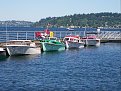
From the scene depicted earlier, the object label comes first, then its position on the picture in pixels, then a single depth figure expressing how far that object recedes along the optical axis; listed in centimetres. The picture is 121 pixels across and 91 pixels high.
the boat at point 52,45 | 6594
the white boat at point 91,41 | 8631
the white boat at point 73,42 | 7525
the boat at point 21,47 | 5645
